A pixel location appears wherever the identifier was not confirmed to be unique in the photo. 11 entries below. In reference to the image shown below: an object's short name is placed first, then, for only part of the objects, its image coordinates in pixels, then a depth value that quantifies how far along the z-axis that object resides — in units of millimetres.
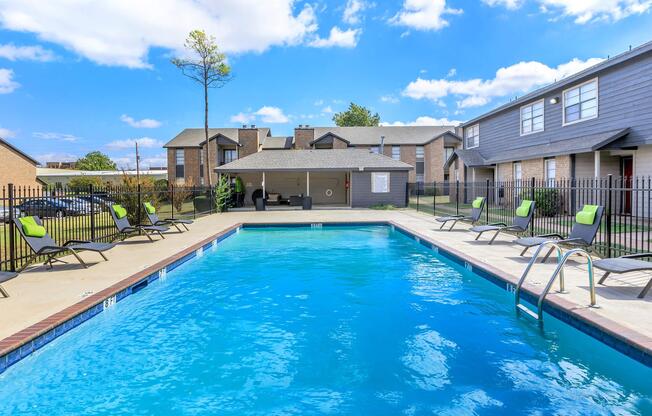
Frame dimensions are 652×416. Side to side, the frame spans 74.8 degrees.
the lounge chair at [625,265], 5309
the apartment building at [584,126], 14445
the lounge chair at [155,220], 13037
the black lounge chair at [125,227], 11242
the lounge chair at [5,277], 5230
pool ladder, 5098
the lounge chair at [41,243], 7473
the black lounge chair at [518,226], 10312
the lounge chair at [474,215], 13617
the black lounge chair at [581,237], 7727
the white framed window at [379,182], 26328
